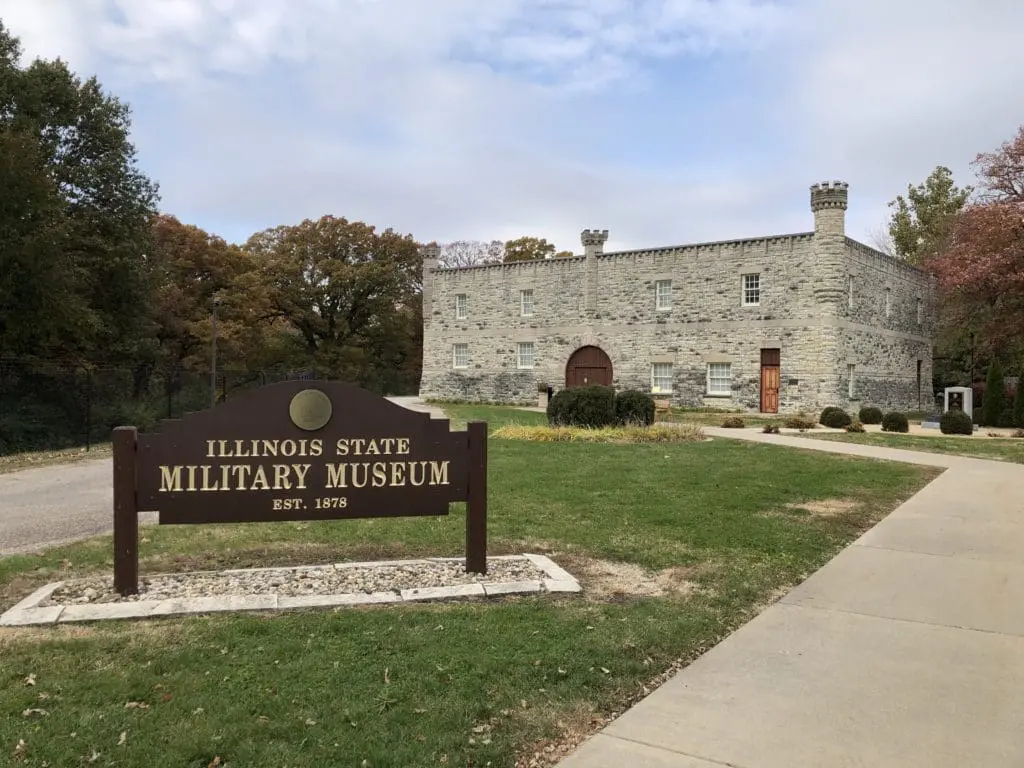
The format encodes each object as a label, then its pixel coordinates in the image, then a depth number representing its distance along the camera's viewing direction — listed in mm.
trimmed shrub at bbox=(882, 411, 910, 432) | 23172
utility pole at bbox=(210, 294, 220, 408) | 22456
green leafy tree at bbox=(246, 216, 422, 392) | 46688
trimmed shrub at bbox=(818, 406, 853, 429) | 25047
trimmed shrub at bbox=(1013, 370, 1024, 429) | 26294
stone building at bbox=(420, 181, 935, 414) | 29516
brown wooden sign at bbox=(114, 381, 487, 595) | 5336
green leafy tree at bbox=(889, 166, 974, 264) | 43562
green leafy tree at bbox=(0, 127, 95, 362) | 16047
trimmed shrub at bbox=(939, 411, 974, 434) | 22453
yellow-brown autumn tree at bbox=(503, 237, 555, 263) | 58031
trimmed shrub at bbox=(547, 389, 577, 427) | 19547
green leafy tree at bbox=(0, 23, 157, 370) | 21641
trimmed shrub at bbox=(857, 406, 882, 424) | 26703
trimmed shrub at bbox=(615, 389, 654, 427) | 19422
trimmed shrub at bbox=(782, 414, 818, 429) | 23281
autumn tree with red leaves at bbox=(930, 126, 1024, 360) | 25094
